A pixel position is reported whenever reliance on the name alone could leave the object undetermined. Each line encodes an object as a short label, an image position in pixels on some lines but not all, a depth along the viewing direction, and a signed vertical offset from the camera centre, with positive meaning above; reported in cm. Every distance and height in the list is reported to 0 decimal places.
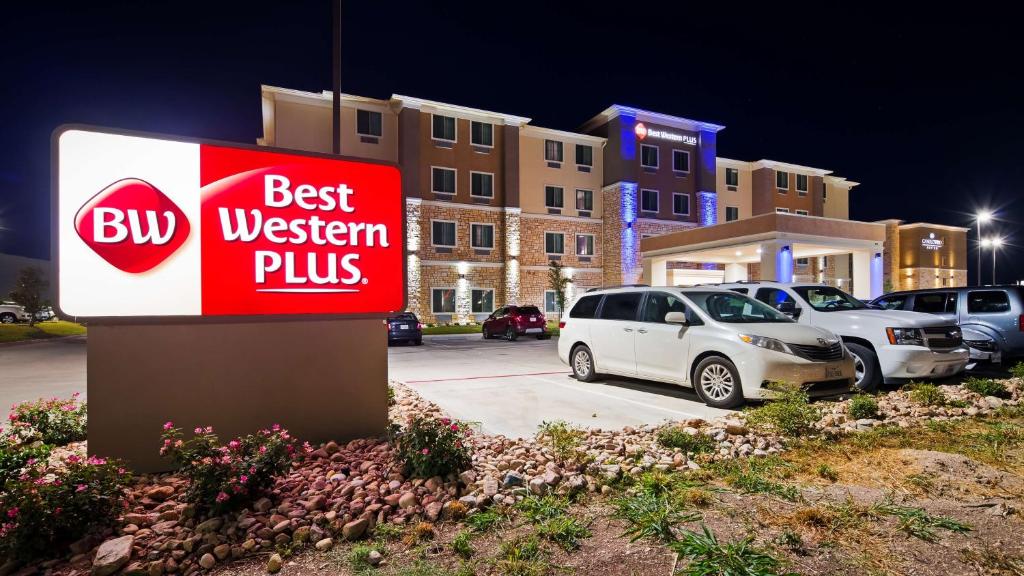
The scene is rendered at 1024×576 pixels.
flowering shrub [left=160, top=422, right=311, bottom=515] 340 -128
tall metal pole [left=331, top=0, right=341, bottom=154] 627 +301
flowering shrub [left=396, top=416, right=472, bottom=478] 401 -134
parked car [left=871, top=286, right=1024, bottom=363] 1012 -59
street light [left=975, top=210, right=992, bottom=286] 3509 +516
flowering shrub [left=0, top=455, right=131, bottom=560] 290 -136
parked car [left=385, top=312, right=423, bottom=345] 1983 -163
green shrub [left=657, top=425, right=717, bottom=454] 492 -156
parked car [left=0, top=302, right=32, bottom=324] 3334 -163
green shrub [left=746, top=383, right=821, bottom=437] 539 -141
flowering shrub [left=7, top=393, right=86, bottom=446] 530 -146
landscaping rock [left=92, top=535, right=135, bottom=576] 283 -157
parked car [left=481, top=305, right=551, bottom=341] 2223 -158
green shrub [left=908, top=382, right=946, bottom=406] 675 -149
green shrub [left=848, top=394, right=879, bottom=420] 627 -155
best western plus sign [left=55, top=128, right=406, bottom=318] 432 +57
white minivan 710 -89
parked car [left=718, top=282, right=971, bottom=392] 809 -93
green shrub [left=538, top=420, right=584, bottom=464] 463 -157
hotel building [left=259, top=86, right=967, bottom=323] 2900 +628
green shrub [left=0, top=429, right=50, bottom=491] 329 -120
